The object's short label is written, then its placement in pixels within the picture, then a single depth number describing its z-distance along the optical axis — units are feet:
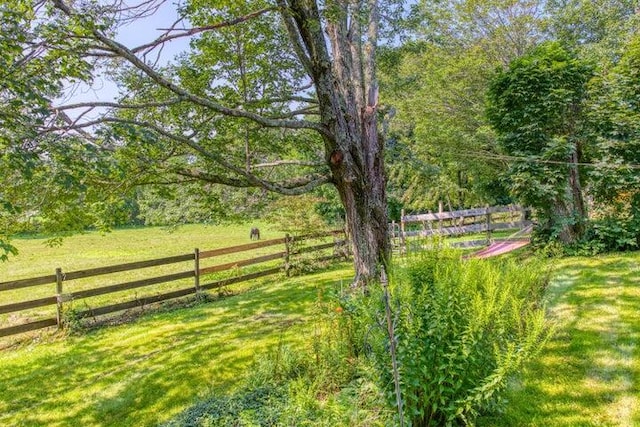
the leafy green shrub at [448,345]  6.81
